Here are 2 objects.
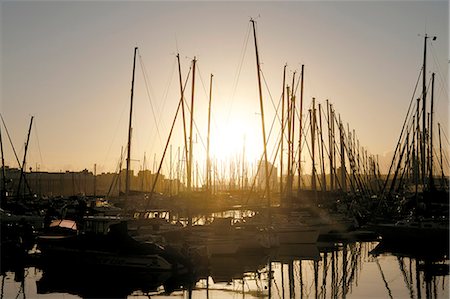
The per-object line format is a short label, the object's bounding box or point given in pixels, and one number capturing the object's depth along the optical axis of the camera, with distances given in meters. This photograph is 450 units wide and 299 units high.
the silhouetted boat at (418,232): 40.19
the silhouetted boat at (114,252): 30.17
